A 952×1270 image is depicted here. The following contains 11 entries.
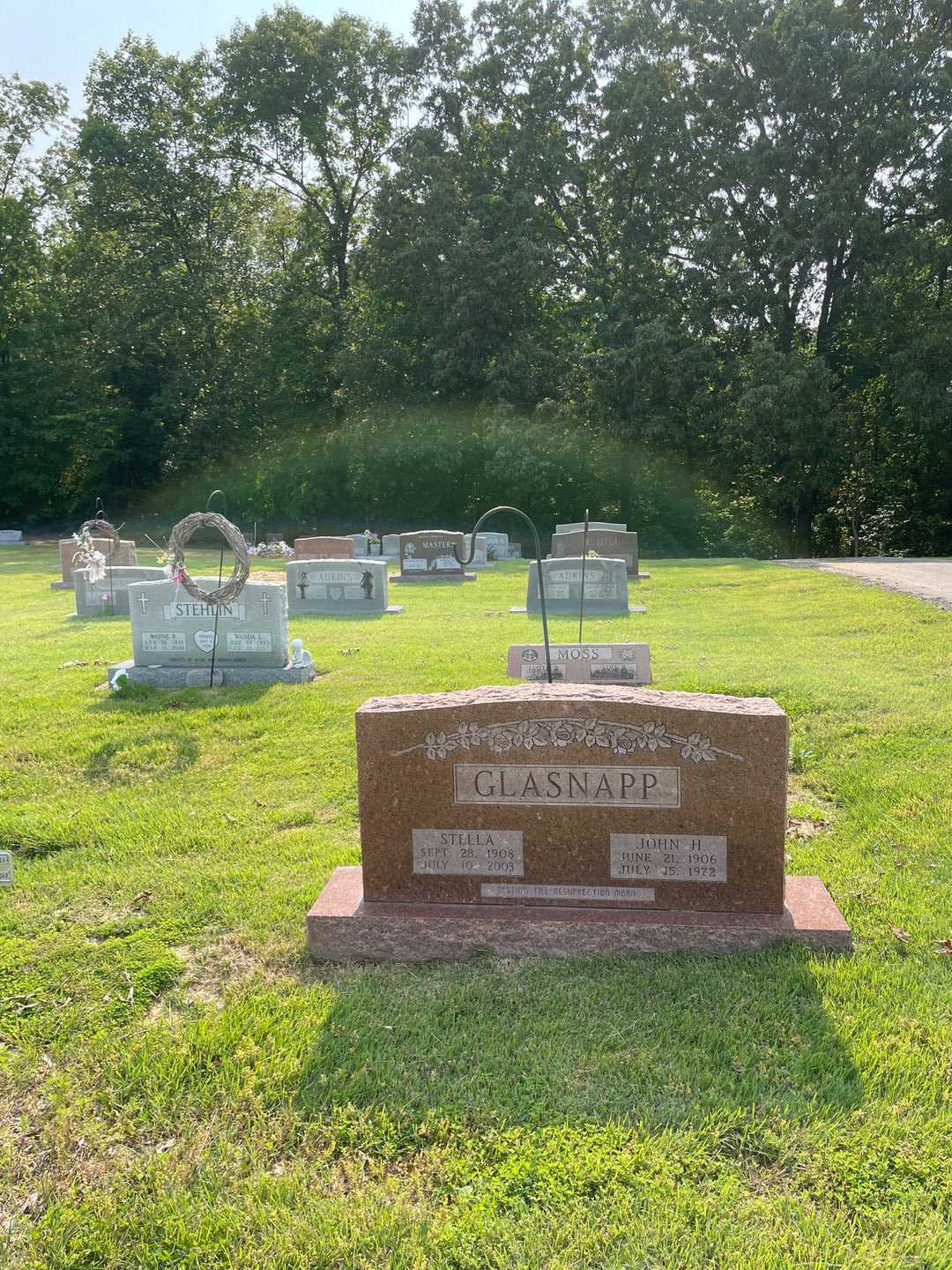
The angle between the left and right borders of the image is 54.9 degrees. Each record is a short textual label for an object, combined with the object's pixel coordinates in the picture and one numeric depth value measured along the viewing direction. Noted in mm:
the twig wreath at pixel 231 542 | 7699
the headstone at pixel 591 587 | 12781
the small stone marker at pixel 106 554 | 15614
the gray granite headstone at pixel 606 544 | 17328
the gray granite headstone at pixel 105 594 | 12805
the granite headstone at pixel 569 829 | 3373
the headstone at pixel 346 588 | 13070
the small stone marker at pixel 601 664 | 6535
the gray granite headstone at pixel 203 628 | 8148
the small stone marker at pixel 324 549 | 18641
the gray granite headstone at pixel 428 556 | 18094
